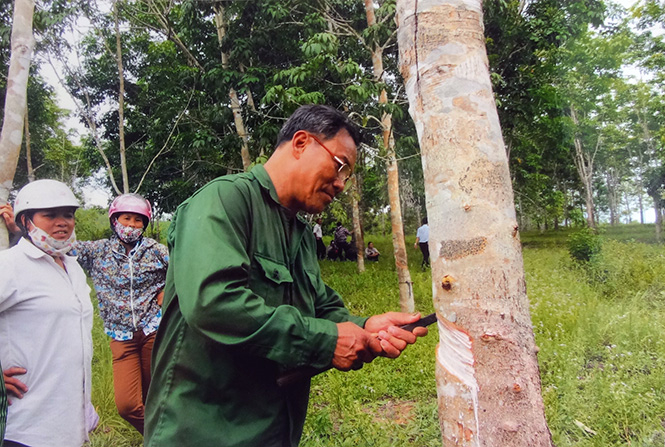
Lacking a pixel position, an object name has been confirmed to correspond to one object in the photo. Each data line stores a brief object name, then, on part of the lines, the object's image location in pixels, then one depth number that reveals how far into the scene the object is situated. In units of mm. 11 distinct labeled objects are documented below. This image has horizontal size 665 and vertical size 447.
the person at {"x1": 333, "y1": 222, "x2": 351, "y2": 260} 13102
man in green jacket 972
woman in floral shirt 2648
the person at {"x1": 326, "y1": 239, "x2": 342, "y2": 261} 13258
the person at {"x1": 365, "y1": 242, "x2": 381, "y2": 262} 12680
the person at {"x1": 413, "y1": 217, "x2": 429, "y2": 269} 10258
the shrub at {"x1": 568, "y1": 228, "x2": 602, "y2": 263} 8620
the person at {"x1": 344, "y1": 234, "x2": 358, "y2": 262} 13141
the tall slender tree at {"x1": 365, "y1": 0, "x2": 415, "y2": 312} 5961
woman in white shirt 1724
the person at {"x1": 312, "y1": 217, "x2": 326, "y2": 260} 11445
